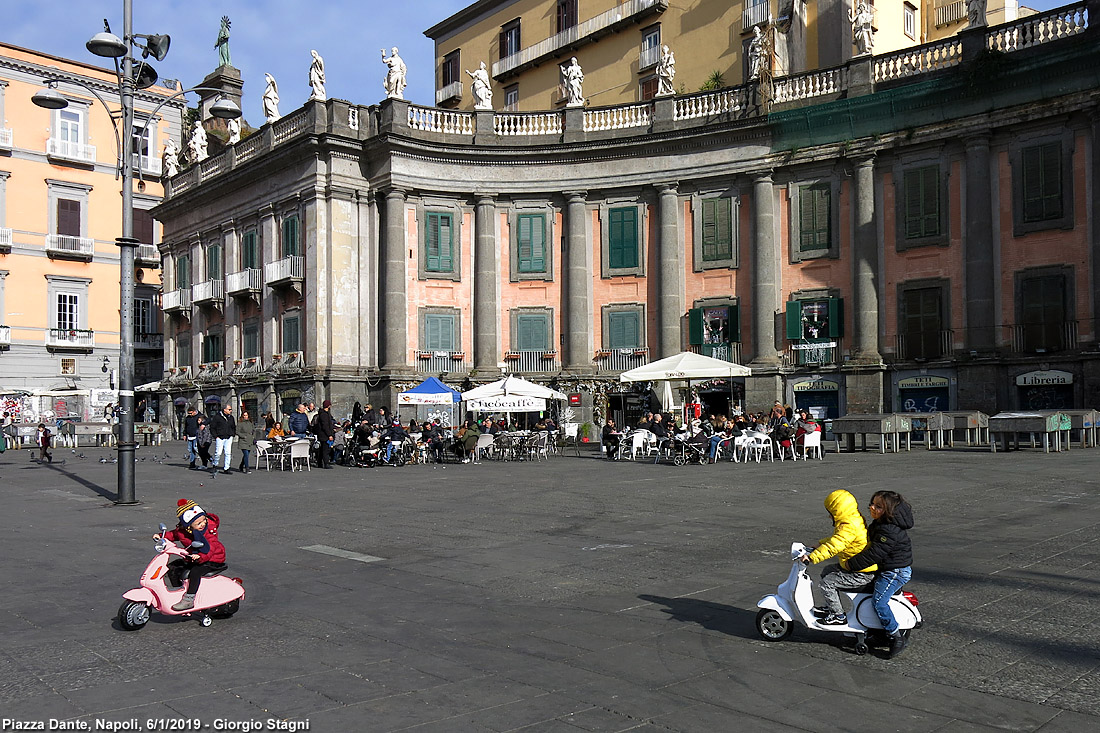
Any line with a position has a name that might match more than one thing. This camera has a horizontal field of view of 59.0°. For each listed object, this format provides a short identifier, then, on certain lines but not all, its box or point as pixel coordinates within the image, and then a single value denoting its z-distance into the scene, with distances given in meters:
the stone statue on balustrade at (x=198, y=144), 43.31
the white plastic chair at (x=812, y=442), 22.94
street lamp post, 16.16
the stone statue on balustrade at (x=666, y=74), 34.09
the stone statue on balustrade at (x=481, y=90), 35.88
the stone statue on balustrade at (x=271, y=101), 37.75
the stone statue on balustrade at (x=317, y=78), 34.59
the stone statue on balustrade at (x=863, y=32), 30.53
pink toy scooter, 7.42
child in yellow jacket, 6.62
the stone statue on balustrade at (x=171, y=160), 46.00
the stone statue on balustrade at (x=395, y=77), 34.72
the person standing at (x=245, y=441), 23.75
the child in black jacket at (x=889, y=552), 6.42
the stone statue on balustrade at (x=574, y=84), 35.41
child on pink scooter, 7.80
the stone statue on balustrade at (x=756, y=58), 32.31
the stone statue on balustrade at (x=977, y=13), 28.39
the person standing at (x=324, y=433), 24.73
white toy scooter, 6.43
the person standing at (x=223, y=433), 22.36
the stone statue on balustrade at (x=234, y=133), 39.91
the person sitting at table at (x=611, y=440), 25.39
